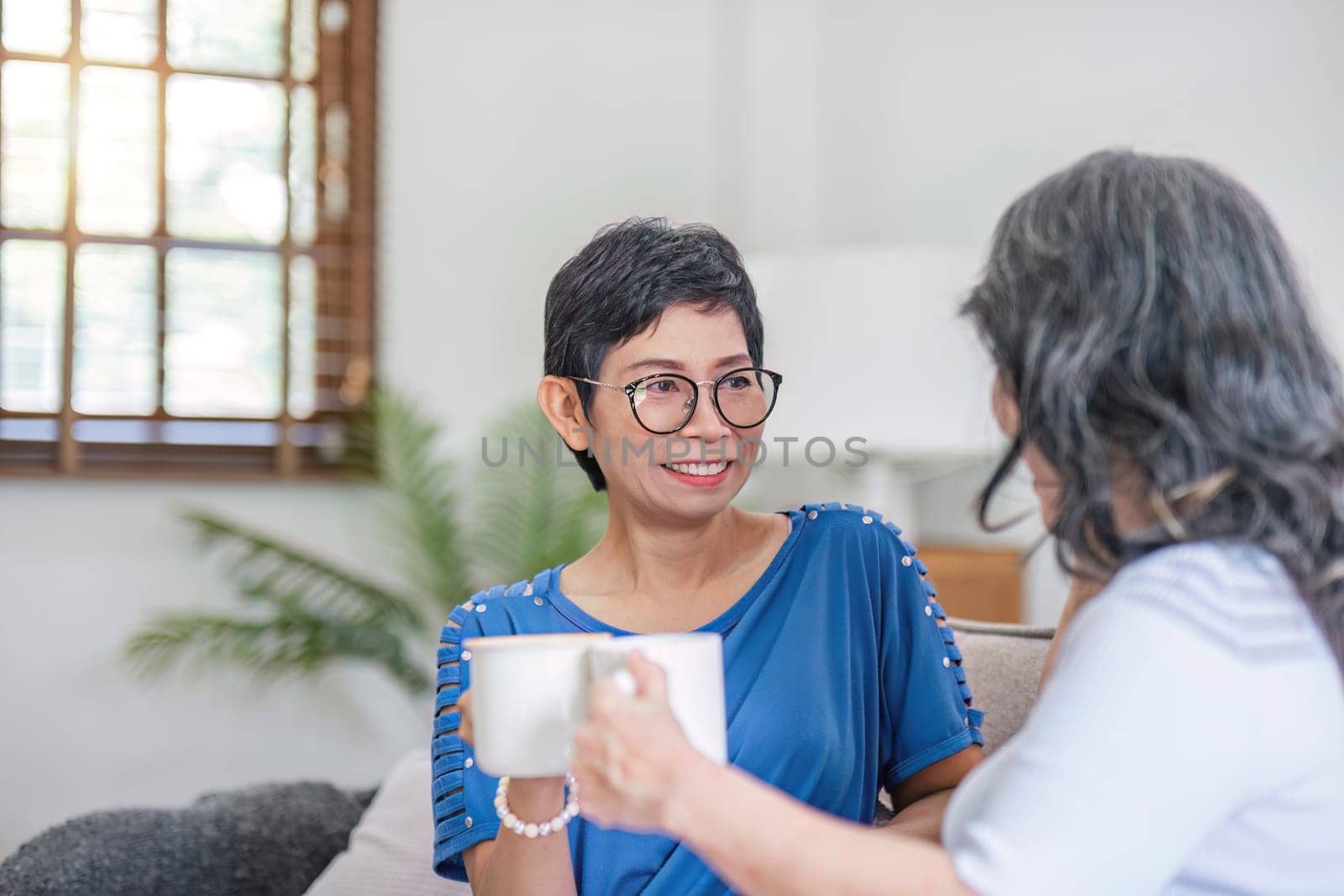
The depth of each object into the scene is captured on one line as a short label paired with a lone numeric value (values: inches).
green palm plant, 127.0
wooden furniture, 112.7
